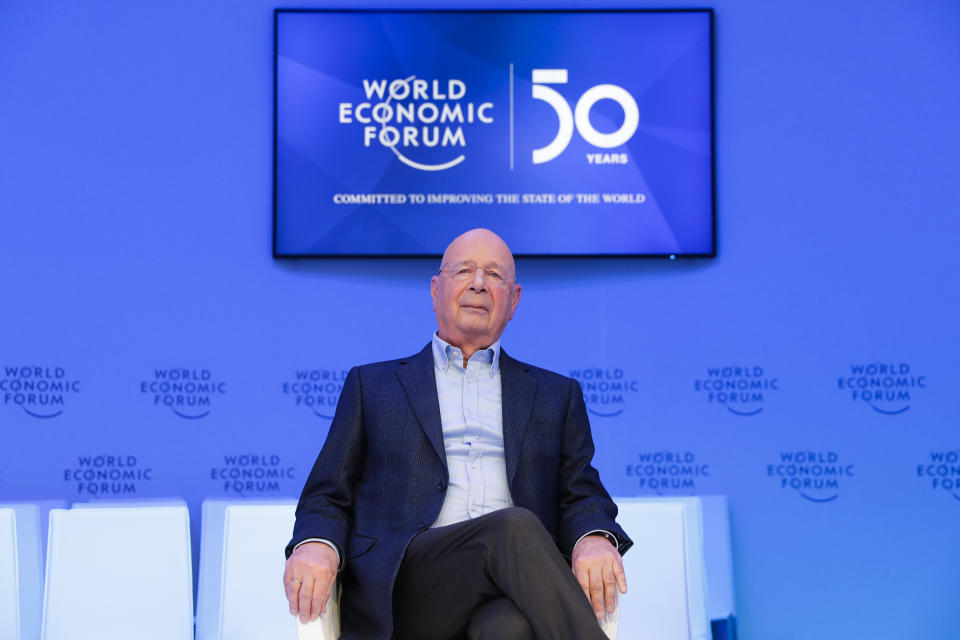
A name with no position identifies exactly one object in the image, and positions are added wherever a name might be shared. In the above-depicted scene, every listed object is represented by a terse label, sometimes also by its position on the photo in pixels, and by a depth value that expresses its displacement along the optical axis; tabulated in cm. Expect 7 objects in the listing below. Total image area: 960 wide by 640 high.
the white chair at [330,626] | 197
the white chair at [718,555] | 328
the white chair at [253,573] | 281
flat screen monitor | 360
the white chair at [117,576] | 274
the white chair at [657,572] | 274
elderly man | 185
